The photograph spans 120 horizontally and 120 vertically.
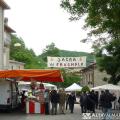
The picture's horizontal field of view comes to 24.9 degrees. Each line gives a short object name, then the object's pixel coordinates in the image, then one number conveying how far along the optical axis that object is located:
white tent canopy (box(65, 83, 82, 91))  35.90
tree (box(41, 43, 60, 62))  93.18
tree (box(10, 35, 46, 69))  67.28
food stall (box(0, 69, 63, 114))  16.96
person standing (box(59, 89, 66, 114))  18.27
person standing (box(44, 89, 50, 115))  17.75
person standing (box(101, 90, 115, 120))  13.36
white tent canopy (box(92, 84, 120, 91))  23.57
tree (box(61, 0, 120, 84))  9.97
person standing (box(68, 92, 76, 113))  19.17
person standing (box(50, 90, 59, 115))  17.87
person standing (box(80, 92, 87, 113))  16.39
